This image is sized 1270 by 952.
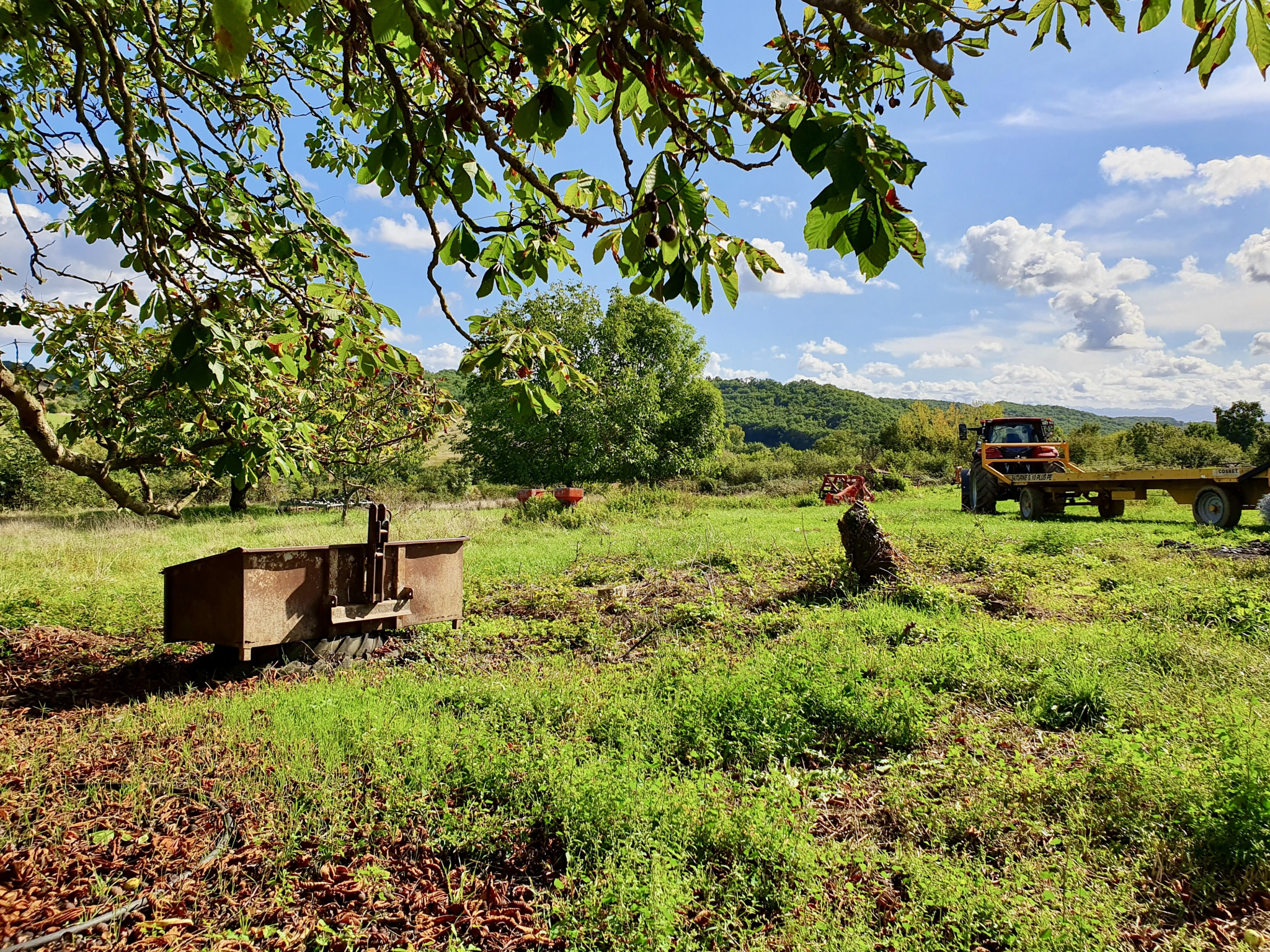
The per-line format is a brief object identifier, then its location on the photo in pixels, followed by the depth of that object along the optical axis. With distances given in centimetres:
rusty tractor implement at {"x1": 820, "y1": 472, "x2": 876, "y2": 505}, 2072
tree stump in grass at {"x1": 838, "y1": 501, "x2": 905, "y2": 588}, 806
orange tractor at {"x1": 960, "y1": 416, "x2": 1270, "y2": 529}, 1157
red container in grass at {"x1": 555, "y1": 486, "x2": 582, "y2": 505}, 2092
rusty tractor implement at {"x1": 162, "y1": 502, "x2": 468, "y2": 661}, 528
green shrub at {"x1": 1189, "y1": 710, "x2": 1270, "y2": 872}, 278
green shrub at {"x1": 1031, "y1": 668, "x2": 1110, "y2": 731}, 435
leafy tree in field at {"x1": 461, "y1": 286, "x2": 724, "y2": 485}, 3244
